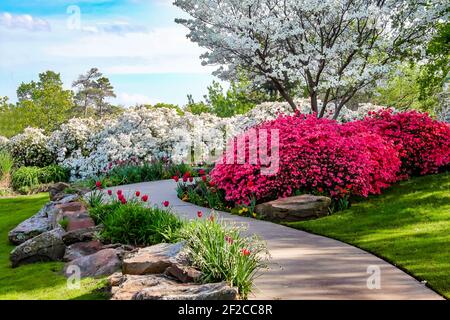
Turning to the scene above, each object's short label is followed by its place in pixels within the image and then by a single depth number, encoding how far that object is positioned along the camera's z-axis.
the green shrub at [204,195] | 11.38
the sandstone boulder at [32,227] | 10.26
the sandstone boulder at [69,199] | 11.74
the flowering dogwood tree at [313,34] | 15.84
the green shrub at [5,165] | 19.28
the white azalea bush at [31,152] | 21.44
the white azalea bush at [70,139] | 20.88
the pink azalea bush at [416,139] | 14.01
